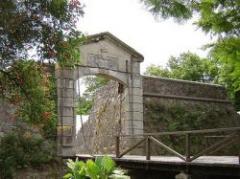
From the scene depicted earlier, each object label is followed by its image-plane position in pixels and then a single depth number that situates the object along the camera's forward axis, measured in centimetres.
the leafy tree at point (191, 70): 3183
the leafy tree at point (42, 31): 697
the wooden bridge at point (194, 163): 801
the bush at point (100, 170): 888
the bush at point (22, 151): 1100
